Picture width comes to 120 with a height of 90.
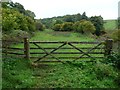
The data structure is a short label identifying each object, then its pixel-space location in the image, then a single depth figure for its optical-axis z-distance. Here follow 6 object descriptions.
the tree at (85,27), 47.28
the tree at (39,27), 51.82
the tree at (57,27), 55.12
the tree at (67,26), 52.94
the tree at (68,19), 61.63
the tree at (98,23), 53.02
